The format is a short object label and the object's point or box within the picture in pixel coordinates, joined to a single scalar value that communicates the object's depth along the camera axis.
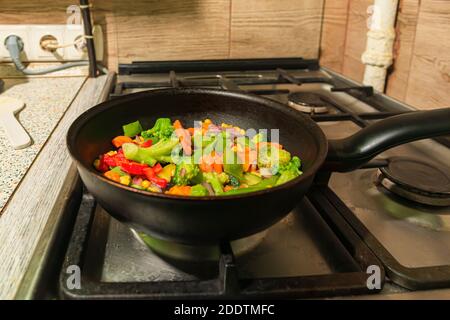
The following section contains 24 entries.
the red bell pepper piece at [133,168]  0.59
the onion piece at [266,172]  0.61
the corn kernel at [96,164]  0.61
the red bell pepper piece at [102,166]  0.61
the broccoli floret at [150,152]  0.61
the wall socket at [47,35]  1.15
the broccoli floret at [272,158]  0.62
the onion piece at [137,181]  0.58
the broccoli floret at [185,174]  0.56
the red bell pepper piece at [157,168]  0.60
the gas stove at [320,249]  0.45
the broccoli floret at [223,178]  0.58
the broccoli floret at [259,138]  0.67
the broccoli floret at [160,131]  0.68
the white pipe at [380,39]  1.05
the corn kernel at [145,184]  0.57
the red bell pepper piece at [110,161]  0.61
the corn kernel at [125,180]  0.56
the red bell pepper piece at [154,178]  0.57
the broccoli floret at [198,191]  0.53
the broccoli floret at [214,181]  0.56
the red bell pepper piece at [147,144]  0.65
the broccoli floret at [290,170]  0.58
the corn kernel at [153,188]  0.56
